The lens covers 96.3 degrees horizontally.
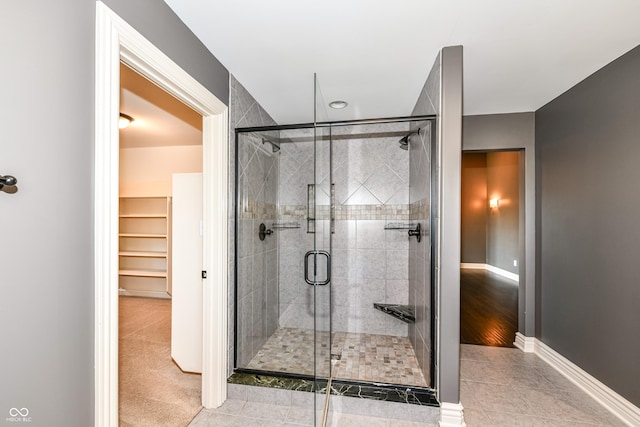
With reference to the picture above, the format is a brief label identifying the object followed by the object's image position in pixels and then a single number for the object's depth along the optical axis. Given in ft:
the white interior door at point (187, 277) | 8.27
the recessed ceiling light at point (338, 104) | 9.08
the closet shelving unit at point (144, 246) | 16.06
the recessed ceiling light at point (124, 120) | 10.46
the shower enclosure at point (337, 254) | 5.81
